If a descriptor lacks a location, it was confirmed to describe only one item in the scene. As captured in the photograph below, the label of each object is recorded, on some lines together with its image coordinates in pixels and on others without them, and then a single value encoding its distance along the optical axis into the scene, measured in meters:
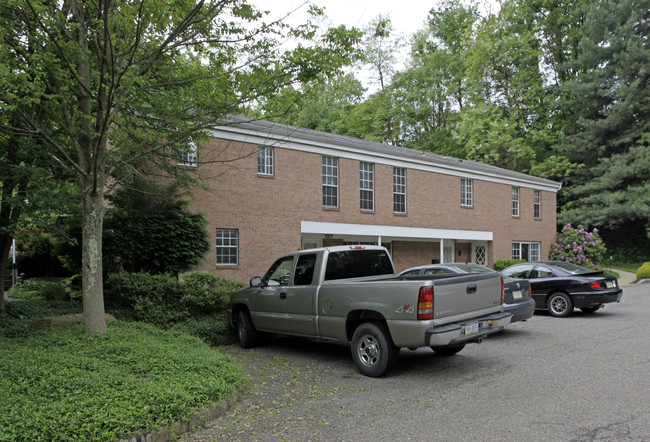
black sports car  11.41
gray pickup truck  6.06
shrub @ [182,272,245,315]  10.48
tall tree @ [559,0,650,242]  31.59
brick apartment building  16.23
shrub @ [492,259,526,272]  24.68
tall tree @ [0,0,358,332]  6.84
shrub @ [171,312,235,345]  9.27
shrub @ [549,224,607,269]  27.97
